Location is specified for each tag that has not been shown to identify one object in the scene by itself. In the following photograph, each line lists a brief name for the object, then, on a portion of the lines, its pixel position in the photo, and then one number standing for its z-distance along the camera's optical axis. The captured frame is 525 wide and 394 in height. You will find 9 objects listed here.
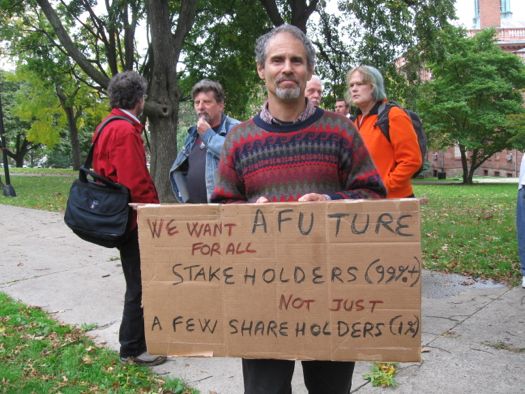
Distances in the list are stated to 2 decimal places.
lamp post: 14.62
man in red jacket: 3.33
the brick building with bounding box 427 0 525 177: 38.25
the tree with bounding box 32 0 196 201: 10.15
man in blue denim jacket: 3.56
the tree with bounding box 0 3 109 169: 14.51
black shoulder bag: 3.27
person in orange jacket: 3.54
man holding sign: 2.06
